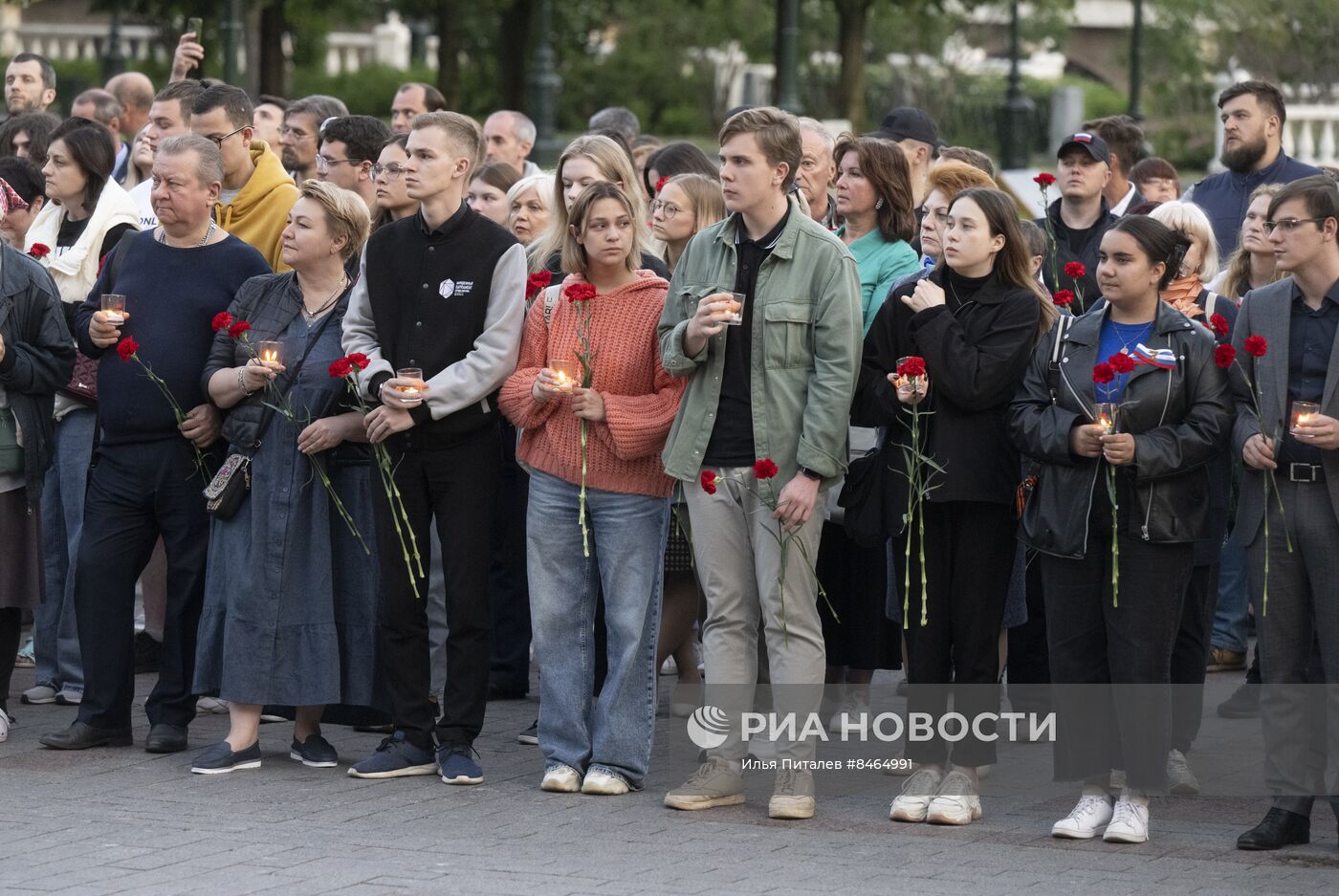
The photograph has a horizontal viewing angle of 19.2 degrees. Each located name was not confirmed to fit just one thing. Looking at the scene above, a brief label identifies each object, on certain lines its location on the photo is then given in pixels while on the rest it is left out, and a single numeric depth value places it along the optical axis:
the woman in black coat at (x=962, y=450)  13.22
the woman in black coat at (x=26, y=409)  15.71
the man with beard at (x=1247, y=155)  20.24
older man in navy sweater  14.98
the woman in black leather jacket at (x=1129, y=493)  12.73
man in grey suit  12.61
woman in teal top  15.39
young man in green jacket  13.29
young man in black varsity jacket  14.14
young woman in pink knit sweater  13.87
